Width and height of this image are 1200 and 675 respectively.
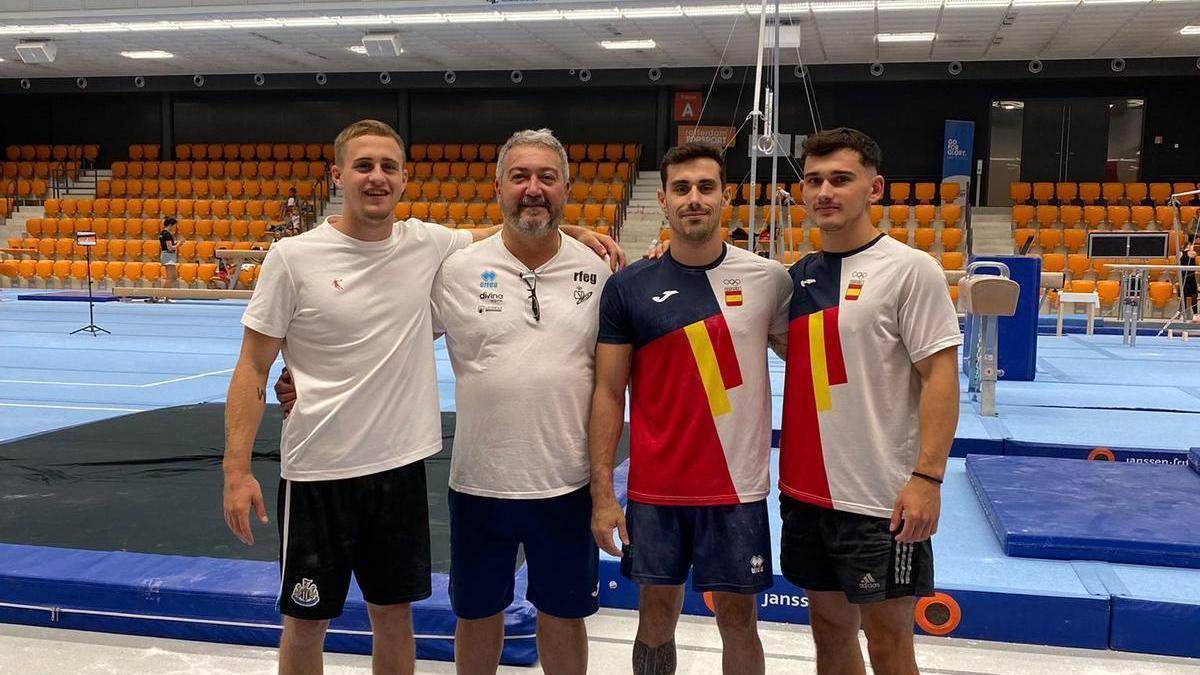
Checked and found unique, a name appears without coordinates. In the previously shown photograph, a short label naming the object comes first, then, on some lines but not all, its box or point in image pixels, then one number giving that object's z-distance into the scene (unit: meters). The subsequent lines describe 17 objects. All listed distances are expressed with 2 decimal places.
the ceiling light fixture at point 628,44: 18.36
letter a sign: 21.64
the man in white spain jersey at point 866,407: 2.36
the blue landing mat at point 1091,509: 3.74
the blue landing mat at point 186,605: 3.20
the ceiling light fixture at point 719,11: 15.20
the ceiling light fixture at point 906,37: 17.26
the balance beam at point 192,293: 12.80
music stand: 12.18
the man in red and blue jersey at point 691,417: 2.50
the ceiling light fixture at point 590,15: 15.81
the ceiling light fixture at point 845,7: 14.91
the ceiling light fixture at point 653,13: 15.61
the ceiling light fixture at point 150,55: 20.53
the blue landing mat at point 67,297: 17.82
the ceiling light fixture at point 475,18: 16.27
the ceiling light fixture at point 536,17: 16.12
